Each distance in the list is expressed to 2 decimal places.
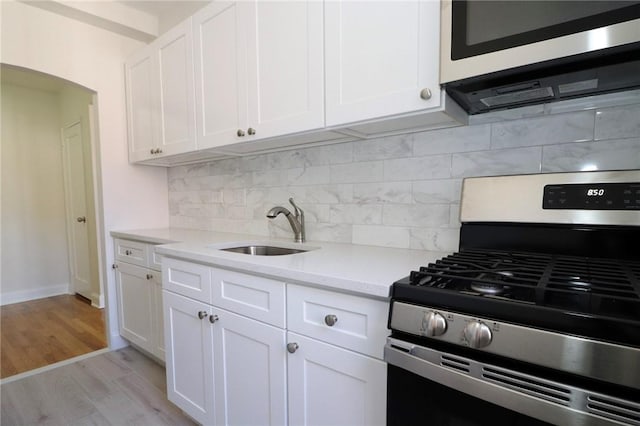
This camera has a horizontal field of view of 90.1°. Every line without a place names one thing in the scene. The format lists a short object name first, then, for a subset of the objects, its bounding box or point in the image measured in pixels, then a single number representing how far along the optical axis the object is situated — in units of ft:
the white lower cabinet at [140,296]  6.87
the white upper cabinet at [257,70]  4.43
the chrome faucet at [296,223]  5.74
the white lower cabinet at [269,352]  3.07
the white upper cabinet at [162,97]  6.48
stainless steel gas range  1.81
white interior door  11.87
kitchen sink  5.89
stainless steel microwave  2.48
